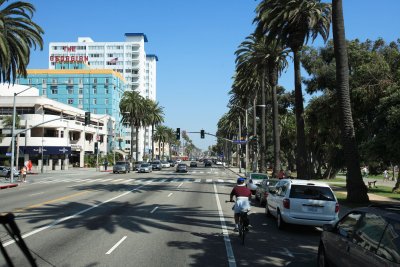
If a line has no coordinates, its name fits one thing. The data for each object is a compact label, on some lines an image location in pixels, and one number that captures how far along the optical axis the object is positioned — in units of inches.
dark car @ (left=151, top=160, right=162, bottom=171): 3090.6
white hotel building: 6176.2
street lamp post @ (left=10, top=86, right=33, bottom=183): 1512.1
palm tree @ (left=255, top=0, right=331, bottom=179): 1207.6
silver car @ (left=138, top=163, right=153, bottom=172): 2593.5
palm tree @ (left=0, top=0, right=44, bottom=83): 1327.5
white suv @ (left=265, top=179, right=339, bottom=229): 521.3
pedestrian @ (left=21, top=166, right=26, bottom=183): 1630.2
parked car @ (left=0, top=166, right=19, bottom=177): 1951.5
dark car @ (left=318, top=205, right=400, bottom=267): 211.4
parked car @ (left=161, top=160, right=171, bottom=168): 3827.8
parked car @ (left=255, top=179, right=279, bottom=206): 834.3
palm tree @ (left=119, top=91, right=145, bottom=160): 3314.5
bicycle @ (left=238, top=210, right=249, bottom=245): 450.0
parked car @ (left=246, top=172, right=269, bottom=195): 1091.8
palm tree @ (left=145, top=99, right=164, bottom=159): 3743.1
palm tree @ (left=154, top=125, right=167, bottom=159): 5908.5
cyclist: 481.1
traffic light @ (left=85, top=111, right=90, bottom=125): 1621.6
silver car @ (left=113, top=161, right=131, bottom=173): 2480.3
